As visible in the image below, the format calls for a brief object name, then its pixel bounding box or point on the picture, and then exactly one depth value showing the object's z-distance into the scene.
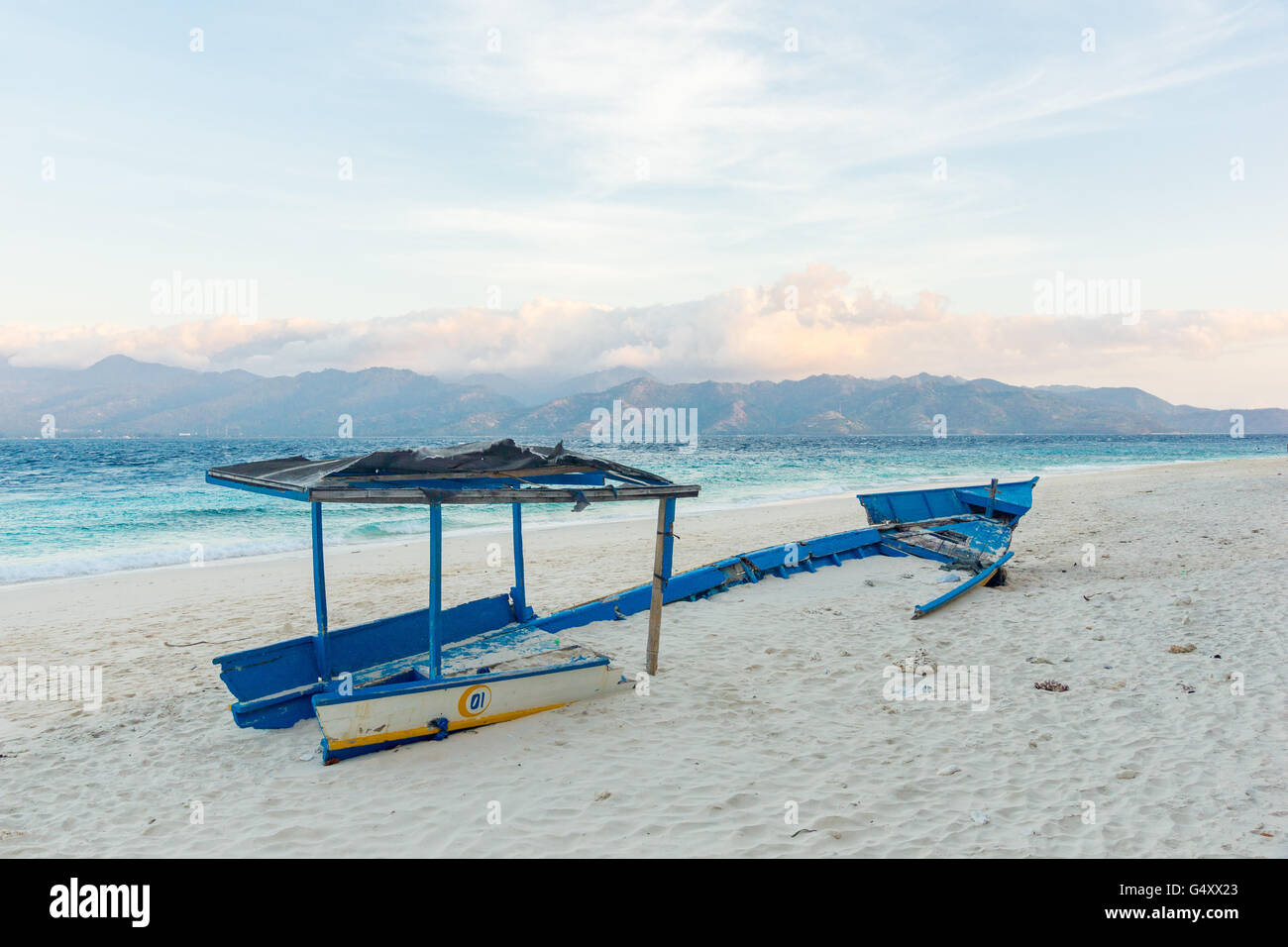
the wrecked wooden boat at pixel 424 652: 5.52
